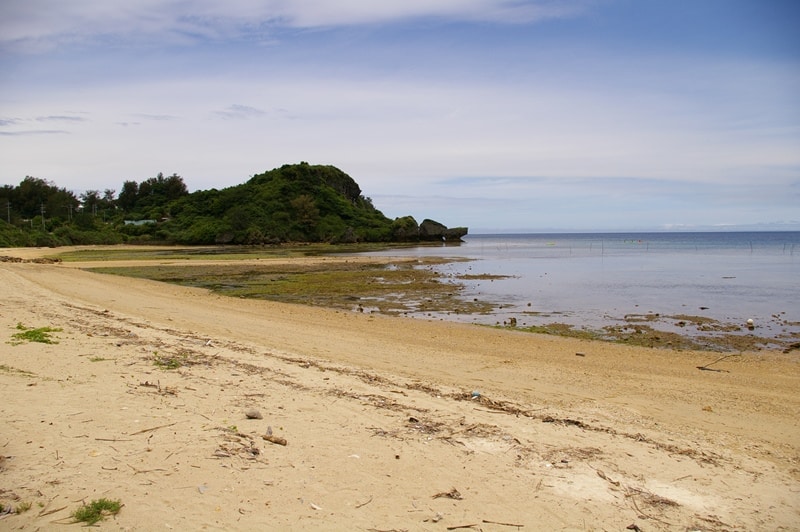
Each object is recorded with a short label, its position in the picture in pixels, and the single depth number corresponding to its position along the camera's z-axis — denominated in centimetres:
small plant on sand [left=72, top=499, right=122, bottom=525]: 407
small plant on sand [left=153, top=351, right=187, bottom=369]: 847
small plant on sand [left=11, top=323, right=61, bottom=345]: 940
